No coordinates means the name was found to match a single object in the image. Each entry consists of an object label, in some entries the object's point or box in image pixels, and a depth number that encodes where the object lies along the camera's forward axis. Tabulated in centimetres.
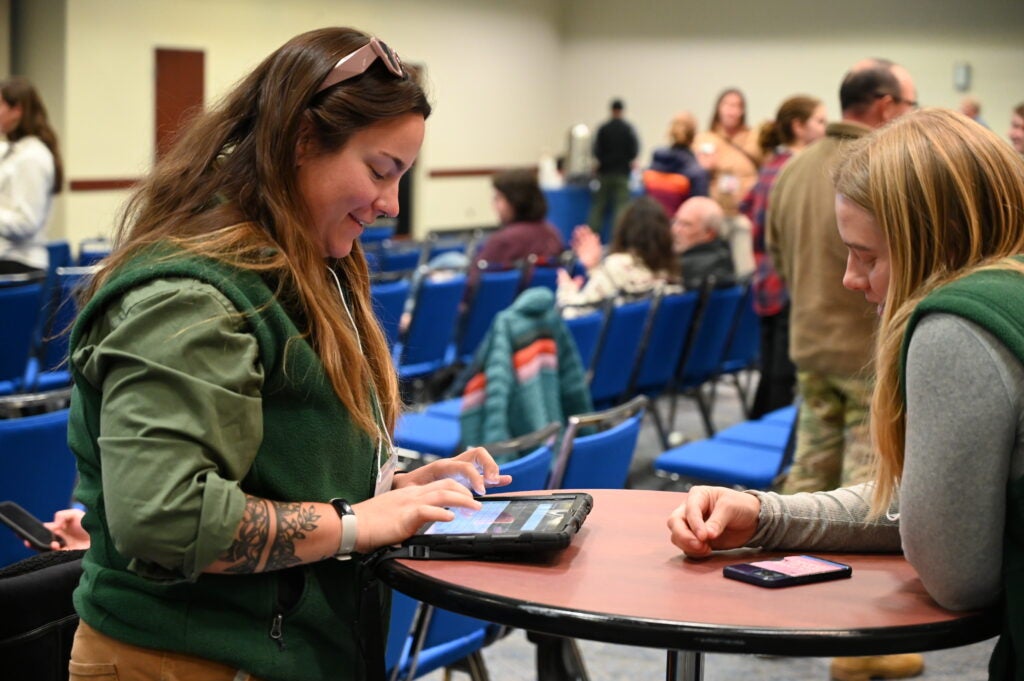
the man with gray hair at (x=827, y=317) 352
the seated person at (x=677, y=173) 924
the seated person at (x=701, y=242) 613
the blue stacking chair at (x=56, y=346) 475
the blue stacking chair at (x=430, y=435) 410
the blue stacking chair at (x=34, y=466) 246
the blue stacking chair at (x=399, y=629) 233
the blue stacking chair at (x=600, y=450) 265
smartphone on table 149
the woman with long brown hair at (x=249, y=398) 134
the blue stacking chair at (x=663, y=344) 514
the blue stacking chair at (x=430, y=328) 529
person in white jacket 560
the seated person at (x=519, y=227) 641
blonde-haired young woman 133
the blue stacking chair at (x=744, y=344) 576
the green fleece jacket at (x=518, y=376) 341
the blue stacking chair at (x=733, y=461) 380
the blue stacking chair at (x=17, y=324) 448
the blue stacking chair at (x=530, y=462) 246
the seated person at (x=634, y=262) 546
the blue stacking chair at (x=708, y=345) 543
